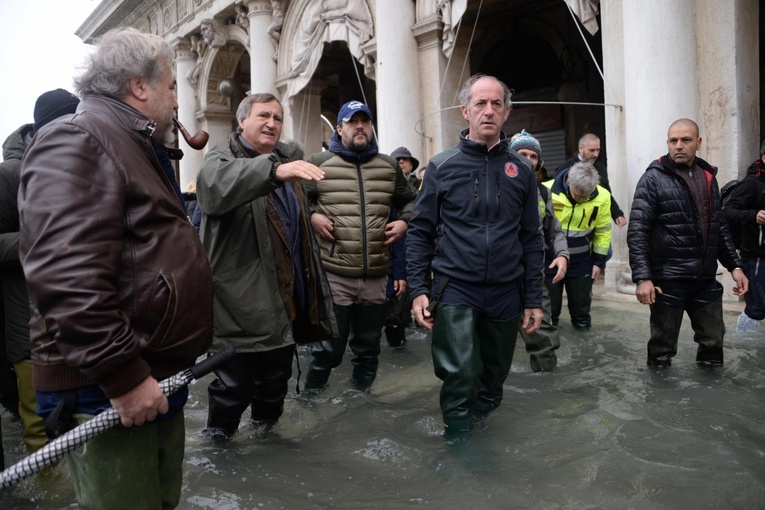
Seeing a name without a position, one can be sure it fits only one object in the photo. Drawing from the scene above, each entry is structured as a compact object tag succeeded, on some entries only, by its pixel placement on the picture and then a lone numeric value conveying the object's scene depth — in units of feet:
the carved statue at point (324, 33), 38.19
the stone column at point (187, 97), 61.21
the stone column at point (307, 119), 47.62
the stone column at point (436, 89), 34.12
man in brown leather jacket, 5.55
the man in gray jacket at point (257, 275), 11.00
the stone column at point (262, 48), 47.73
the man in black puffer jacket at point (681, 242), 14.71
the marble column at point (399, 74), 34.37
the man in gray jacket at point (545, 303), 16.26
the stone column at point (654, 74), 22.04
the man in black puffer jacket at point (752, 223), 17.21
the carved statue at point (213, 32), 54.95
